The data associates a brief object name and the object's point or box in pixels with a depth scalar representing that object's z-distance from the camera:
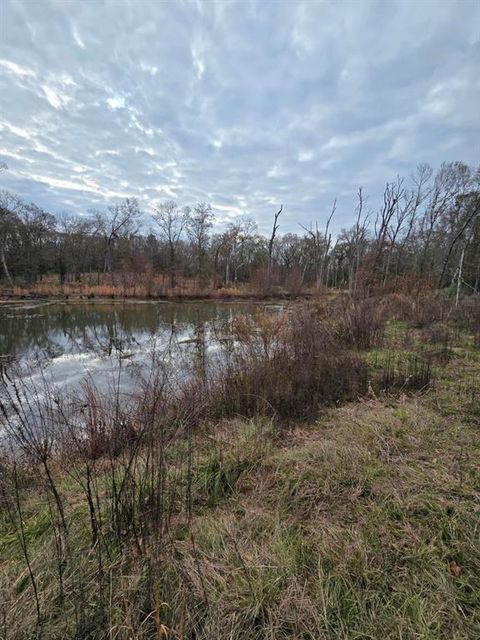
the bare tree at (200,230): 43.25
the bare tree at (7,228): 35.16
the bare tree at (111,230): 42.31
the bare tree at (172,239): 36.00
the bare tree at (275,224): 39.50
